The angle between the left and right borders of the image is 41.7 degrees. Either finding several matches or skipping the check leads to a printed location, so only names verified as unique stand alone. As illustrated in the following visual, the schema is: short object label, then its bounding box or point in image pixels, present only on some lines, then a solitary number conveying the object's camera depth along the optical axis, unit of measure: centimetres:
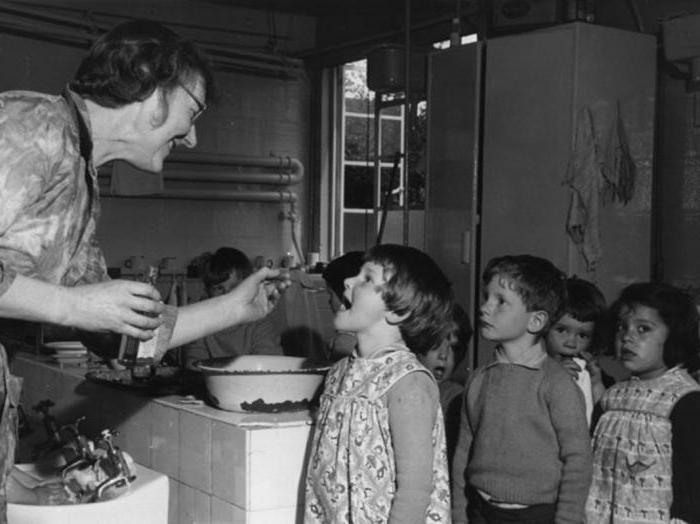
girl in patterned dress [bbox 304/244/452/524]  216
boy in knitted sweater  241
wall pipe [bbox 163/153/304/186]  732
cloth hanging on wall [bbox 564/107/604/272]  491
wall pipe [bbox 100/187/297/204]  729
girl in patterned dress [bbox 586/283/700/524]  258
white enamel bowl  247
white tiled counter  233
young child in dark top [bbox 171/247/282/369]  411
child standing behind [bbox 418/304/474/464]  290
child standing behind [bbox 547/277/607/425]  312
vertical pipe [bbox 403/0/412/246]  611
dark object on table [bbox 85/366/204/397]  284
